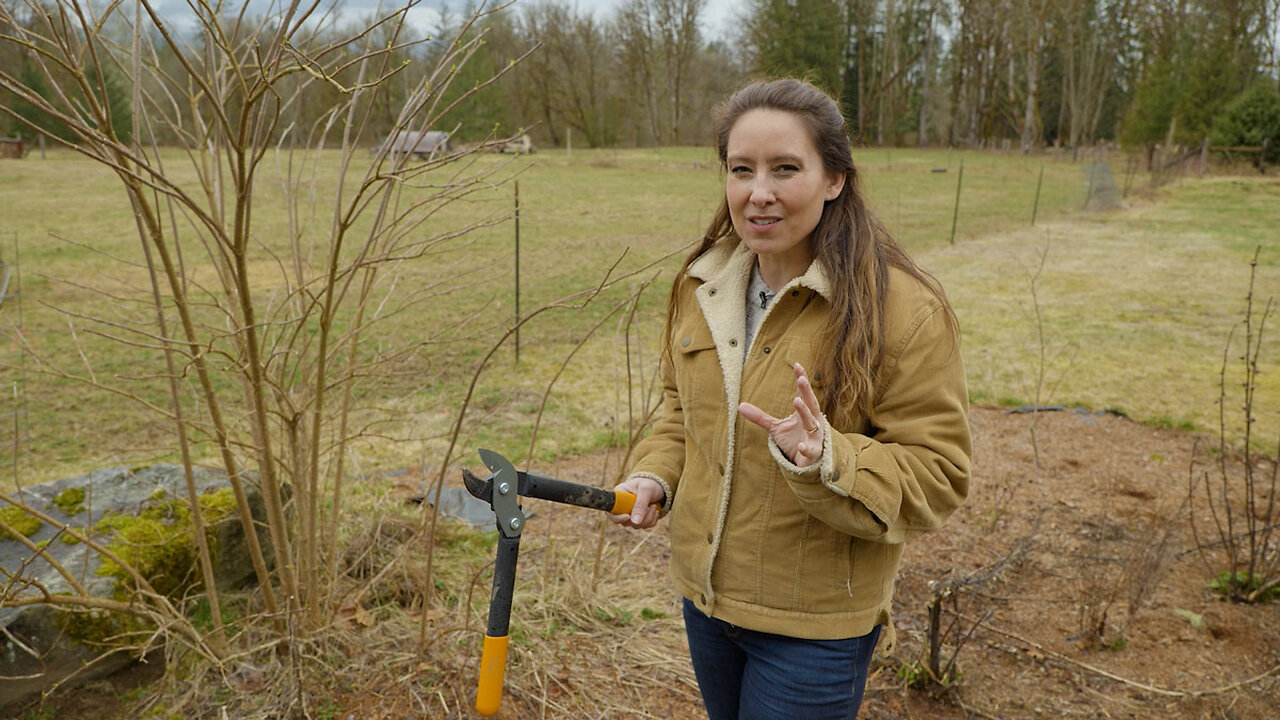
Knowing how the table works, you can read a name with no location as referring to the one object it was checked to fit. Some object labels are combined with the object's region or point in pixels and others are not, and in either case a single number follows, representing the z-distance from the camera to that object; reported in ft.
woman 4.92
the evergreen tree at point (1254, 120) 79.92
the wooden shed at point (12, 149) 81.49
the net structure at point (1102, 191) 65.41
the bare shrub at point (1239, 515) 11.18
